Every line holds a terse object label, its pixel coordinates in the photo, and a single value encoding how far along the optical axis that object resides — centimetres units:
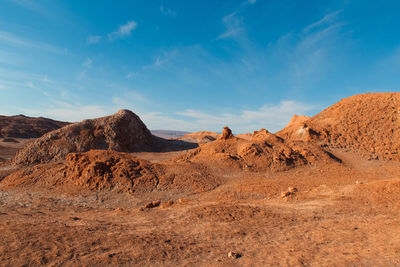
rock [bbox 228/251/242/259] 491
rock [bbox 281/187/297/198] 990
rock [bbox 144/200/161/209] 962
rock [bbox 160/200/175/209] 936
